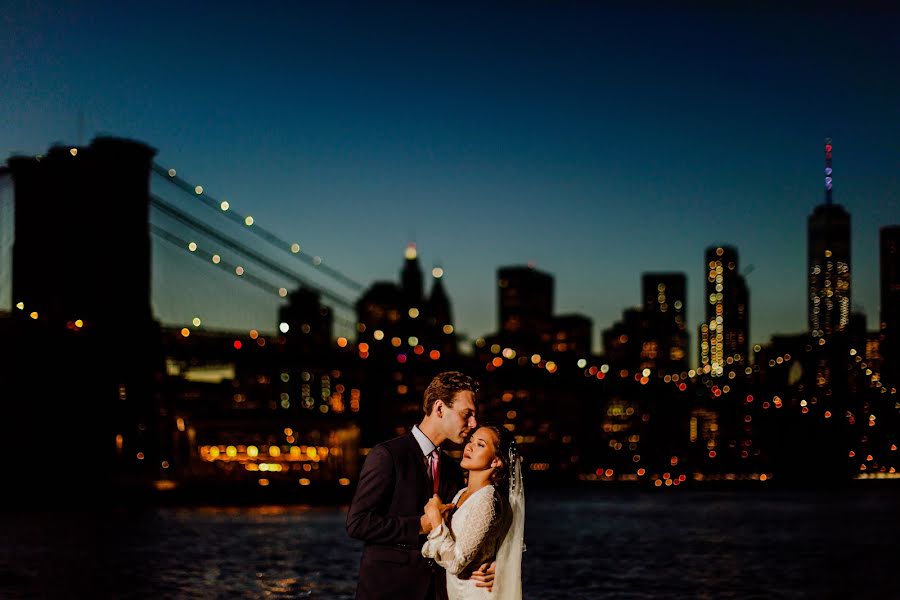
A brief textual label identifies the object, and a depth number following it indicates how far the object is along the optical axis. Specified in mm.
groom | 5855
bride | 5820
